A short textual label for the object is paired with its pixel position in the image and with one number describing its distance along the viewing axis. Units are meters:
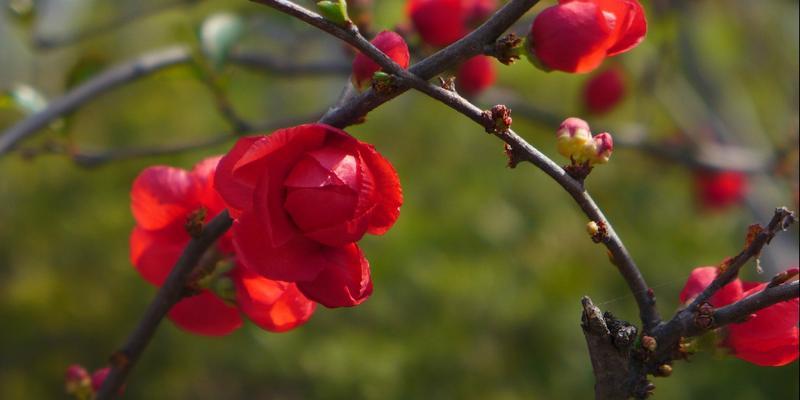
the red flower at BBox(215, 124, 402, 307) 0.84
